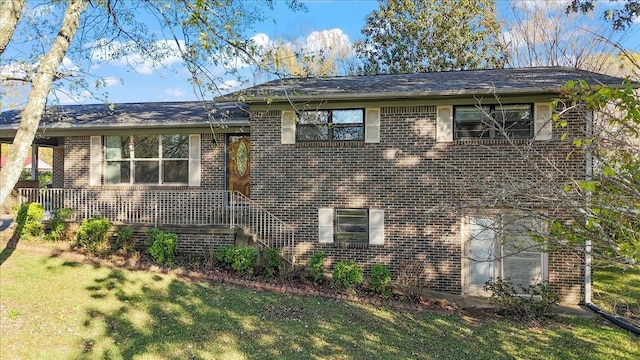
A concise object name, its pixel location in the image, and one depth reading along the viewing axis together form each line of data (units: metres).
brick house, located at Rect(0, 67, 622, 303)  8.88
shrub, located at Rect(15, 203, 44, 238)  9.70
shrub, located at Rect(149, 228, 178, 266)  9.02
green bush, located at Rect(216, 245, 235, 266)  9.12
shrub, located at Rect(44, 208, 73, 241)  9.77
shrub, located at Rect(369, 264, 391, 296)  8.69
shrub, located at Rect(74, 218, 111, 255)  9.34
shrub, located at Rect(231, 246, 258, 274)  8.93
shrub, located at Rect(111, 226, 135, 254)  9.52
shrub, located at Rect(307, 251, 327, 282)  8.99
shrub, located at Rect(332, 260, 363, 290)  8.70
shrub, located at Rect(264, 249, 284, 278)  9.20
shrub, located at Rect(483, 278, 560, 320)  7.93
